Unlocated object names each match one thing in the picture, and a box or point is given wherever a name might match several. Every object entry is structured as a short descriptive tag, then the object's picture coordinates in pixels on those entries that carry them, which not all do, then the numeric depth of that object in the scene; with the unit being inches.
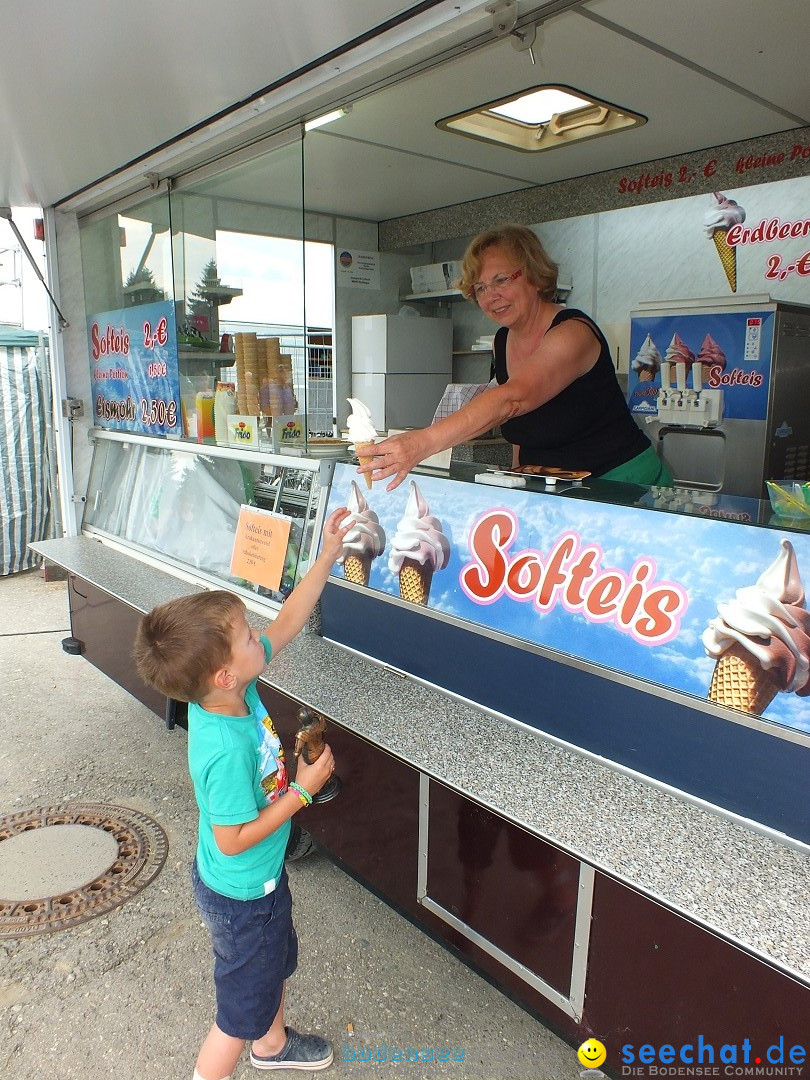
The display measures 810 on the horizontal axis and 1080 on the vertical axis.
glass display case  116.3
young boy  63.2
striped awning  284.2
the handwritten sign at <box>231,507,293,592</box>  118.3
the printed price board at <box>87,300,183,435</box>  158.6
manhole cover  101.3
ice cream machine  158.9
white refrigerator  267.7
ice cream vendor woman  82.9
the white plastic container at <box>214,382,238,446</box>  142.2
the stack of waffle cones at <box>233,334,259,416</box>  135.8
